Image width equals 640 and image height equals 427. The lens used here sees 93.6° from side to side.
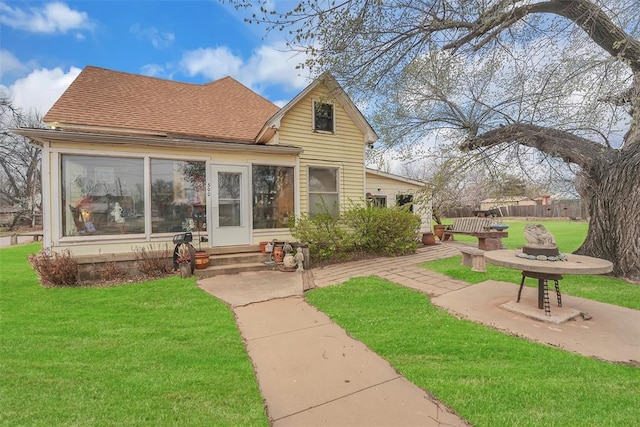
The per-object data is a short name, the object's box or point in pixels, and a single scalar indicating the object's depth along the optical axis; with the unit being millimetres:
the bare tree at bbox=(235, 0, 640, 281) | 4672
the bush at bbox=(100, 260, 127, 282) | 6543
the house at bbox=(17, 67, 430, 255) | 6664
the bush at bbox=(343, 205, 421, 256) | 9039
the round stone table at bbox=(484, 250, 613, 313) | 3908
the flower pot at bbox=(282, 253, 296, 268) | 7406
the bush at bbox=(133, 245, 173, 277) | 6840
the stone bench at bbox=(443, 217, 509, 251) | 10312
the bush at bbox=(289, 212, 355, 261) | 8242
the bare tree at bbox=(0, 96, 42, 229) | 23047
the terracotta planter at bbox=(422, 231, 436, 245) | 12882
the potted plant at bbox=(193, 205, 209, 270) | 7755
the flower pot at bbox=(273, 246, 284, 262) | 7766
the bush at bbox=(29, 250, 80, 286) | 6039
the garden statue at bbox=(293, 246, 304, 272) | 7484
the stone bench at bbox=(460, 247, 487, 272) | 7023
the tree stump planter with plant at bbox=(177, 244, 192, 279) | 6617
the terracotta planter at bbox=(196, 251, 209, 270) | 6914
